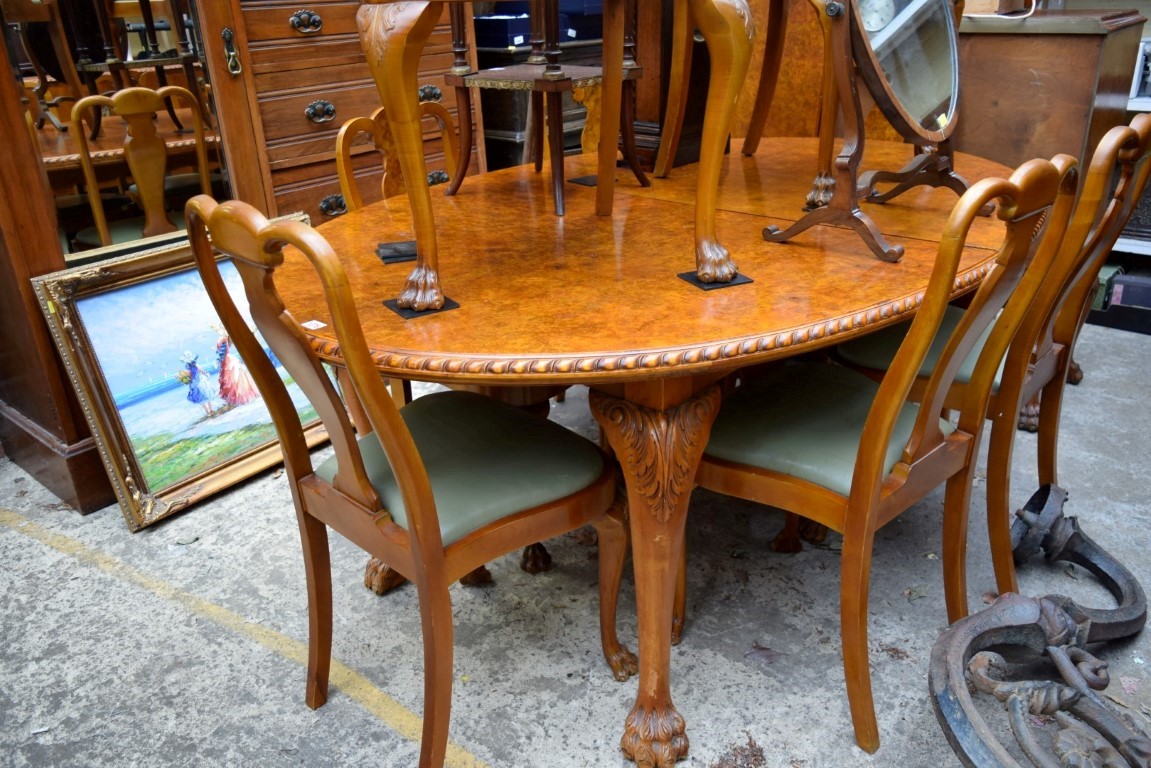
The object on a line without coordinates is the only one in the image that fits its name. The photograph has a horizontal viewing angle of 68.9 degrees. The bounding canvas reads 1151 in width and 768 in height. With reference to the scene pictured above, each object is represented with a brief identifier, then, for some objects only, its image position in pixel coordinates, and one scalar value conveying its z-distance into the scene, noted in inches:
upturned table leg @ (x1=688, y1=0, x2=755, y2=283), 55.6
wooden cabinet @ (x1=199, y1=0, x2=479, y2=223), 106.1
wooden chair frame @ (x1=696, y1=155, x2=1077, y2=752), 50.8
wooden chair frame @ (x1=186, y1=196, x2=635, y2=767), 47.4
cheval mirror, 66.3
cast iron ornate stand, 53.3
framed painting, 95.4
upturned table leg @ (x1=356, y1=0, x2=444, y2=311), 49.3
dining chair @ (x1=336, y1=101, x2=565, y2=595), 85.9
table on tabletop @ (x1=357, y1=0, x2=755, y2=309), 49.8
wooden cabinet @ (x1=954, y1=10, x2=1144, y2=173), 108.3
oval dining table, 52.3
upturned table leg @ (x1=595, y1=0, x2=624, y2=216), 71.9
